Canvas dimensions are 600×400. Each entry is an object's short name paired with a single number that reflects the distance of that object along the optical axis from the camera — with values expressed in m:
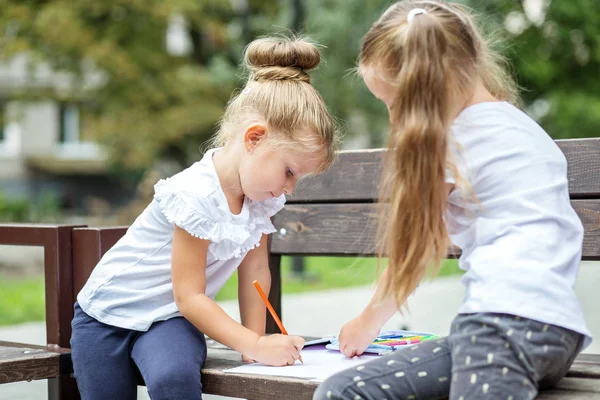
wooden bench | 2.41
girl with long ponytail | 1.70
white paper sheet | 2.04
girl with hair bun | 2.20
